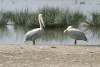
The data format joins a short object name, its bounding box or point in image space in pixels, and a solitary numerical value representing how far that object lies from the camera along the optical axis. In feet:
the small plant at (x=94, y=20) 119.95
